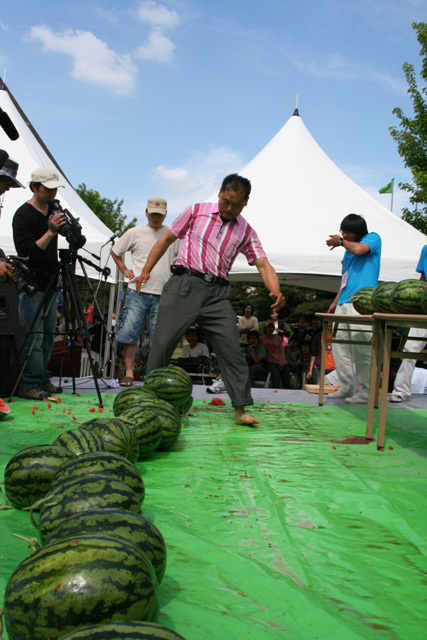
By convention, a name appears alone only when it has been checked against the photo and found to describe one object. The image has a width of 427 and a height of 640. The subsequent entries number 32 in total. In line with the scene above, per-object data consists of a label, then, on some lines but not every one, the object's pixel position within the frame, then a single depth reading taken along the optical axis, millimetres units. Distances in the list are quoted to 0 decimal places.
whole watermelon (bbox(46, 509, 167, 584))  1428
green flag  18041
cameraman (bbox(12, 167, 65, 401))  5066
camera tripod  4836
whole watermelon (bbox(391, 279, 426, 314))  3768
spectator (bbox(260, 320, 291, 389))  9359
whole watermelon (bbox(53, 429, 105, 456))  2443
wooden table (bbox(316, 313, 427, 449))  3580
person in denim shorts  6629
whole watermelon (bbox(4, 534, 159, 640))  1099
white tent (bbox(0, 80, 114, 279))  8245
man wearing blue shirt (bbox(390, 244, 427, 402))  6270
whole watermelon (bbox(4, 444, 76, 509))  2166
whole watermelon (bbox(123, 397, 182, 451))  3260
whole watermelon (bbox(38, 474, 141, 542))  1629
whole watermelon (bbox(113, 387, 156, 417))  3627
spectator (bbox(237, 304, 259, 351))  10423
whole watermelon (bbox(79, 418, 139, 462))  2586
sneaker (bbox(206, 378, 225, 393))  6746
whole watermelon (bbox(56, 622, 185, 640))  962
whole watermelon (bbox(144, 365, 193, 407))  4074
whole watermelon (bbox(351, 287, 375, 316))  4773
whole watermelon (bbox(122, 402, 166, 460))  2979
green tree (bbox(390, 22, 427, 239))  15664
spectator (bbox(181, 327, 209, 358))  9164
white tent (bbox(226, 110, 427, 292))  8344
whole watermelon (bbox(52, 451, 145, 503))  1917
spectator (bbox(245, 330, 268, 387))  9375
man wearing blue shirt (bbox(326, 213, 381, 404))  5473
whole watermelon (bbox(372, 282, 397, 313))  4129
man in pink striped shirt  4375
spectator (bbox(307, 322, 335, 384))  9148
